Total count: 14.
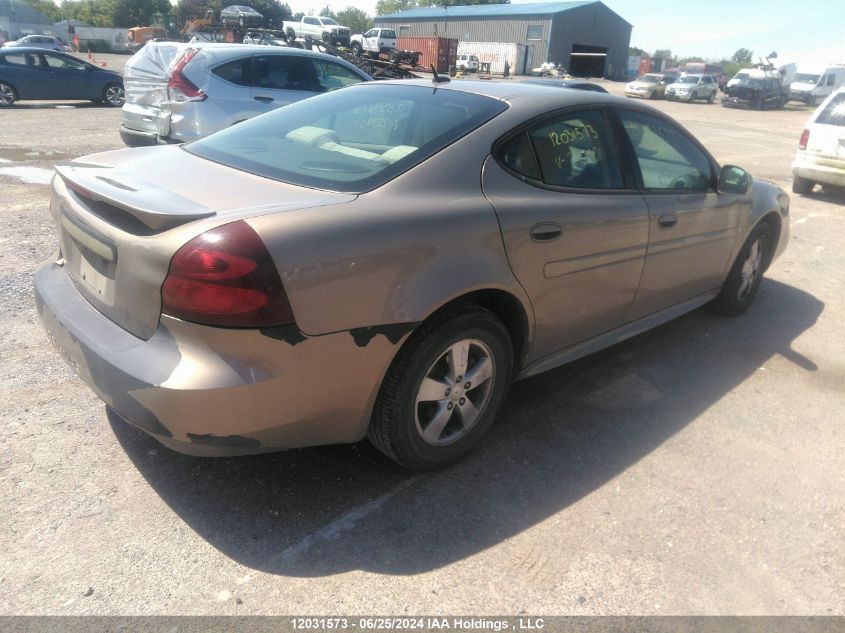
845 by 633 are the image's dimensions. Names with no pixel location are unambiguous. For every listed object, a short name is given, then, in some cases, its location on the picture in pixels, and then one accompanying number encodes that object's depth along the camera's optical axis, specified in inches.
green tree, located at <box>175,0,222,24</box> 2541.8
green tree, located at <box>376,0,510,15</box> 3895.2
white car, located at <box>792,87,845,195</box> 379.2
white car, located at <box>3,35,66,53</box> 1314.6
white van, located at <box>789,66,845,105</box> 1553.9
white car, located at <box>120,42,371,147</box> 292.2
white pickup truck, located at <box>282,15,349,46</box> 1439.0
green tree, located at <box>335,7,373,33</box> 3833.7
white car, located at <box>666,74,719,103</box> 1462.8
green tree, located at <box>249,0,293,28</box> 2675.9
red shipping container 1626.5
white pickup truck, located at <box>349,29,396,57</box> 1849.5
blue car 594.2
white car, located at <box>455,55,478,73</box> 1754.1
